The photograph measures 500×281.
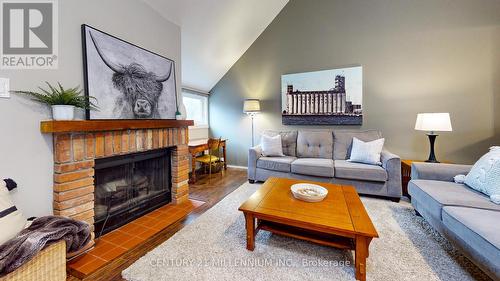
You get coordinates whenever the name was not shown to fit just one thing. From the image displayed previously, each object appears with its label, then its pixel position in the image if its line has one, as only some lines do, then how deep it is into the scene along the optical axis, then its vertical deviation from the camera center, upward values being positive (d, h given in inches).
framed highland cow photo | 70.7 +23.2
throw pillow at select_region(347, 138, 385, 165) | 115.7 -10.1
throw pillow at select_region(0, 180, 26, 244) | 44.3 -18.5
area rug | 55.5 -37.5
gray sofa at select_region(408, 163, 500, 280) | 47.9 -22.6
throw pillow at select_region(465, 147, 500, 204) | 65.6 -14.5
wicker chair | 42.4 -28.9
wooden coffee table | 53.0 -24.0
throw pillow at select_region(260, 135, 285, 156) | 139.7 -7.6
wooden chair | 148.9 -16.4
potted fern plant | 58.1 +10.8
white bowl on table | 68.3 -20.1
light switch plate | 52.7 +12.6
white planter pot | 58.9 +7.1
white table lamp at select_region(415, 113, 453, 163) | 103.3 +6.1
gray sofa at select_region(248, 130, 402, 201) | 105.7 -17.2
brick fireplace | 60.8 -4.7
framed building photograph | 139.0 +27.1
